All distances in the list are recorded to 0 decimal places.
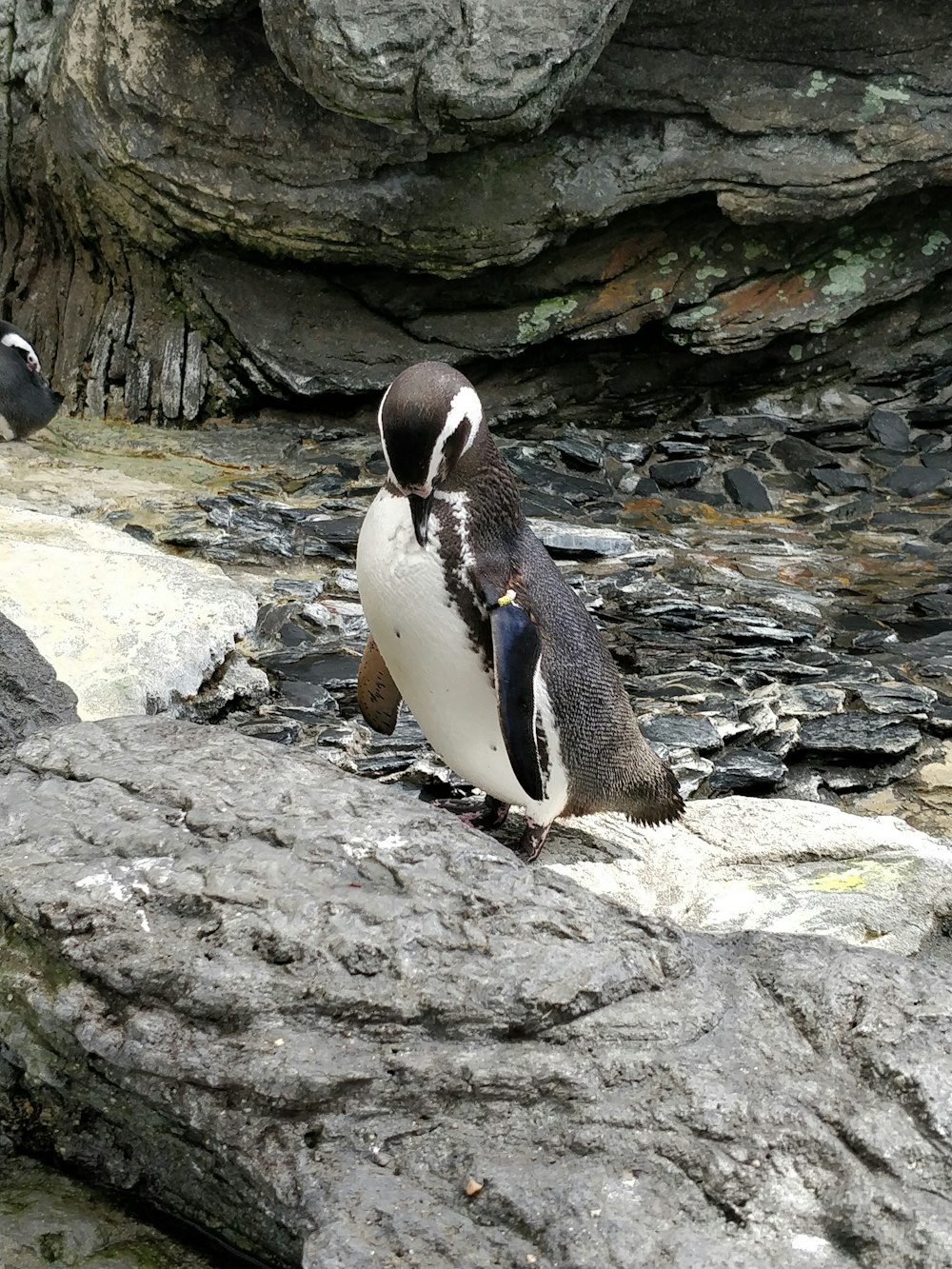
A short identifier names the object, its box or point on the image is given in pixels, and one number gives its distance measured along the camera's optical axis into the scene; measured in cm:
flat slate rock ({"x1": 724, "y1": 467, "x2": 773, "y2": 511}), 590
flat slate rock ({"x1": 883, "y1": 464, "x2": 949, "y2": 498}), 601
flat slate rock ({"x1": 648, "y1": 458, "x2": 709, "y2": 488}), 607
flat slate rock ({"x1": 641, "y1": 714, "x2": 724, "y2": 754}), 357
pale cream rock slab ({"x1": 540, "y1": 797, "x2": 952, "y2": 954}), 232
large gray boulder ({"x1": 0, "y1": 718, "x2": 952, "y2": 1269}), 140
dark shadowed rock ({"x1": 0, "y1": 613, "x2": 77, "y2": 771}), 247
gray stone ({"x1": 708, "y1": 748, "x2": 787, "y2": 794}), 345
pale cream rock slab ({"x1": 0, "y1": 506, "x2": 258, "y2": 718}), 333
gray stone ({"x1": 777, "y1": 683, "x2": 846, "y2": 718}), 387
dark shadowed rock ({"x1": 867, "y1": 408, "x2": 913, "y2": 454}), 639
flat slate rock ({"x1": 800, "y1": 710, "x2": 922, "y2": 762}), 364
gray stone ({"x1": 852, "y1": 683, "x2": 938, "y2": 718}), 387
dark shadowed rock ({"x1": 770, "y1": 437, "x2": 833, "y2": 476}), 622
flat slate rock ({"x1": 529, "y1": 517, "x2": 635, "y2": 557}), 515
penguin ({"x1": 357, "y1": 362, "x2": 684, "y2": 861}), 246
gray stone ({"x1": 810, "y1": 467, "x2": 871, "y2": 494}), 603
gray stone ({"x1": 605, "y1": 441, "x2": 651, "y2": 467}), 629
